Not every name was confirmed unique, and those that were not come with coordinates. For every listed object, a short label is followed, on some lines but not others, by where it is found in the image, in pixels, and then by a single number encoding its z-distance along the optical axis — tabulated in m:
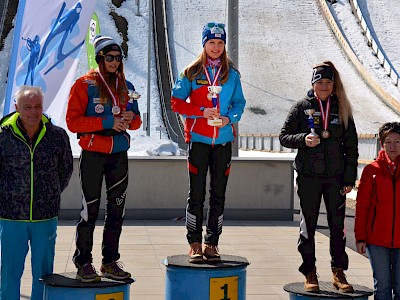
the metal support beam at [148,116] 31.48
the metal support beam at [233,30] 14.86
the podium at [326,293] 6.46
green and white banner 17.30
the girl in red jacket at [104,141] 6.62
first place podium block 6.58
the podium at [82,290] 6.17
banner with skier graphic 7.81
